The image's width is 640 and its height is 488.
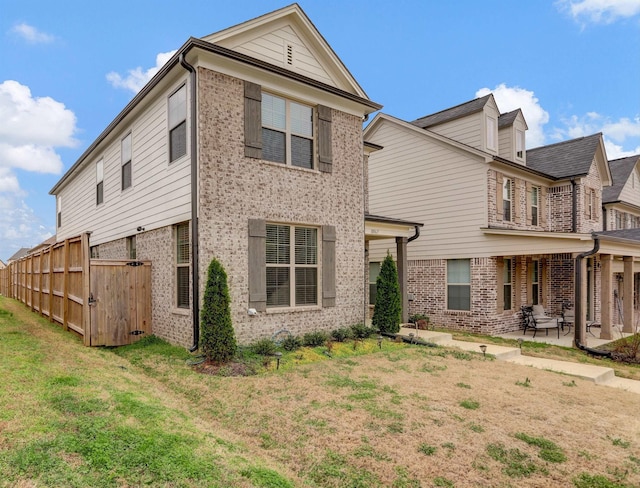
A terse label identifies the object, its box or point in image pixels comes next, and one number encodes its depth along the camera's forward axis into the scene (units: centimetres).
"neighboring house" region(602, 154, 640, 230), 2103
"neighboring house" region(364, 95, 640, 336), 1370
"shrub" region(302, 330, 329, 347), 922
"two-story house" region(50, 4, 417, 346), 830
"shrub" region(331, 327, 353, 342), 987
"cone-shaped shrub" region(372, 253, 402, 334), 1123
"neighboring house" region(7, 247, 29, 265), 6550
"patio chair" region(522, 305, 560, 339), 1373
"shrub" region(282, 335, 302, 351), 876
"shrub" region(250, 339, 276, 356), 827
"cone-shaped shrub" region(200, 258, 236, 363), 744
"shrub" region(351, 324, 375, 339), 1034
